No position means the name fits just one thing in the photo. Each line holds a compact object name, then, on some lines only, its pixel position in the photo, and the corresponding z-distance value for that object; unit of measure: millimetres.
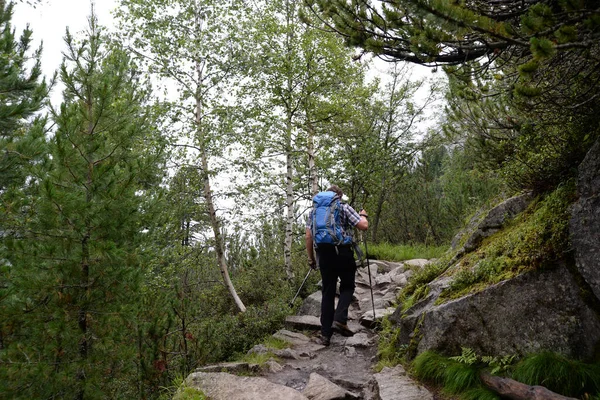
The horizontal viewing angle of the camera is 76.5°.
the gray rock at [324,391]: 3785
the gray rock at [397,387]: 3416
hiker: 5629
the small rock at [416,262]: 9461
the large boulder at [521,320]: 2898
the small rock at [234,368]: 4754
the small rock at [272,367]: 4973
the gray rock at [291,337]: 6156
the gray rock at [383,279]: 9414
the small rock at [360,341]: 5750
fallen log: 2543
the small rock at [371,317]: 6652
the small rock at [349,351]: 5438
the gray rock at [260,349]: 5620
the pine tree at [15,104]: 5707
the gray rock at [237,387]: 3789
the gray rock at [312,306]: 7859
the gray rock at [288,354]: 5520
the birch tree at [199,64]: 9195
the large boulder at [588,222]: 2824
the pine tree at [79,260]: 4746
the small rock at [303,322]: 6976
